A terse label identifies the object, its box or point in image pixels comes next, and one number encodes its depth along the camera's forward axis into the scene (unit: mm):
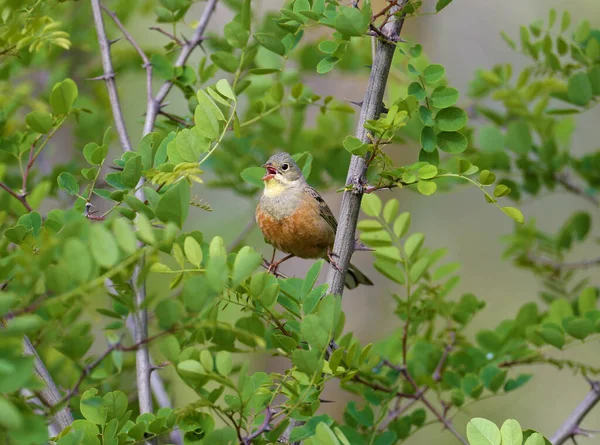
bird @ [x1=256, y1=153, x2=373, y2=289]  7125
